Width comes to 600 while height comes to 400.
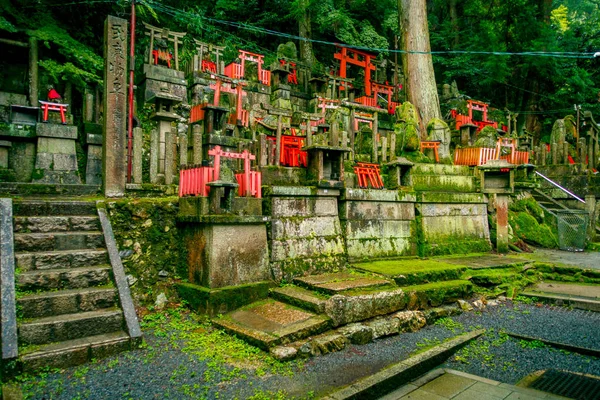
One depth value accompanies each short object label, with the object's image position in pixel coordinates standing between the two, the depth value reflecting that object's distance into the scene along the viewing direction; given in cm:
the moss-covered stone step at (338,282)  564
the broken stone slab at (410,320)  542
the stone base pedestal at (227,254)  543
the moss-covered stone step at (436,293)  604
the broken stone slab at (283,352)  412
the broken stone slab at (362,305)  504
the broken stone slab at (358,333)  483
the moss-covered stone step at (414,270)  648
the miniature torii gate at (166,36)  1357
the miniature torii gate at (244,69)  1551
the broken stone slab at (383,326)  507
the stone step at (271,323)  445
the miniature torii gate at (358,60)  2077
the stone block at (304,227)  641
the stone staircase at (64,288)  393
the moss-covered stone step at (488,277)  746
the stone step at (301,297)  519
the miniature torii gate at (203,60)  1463
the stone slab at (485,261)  805
